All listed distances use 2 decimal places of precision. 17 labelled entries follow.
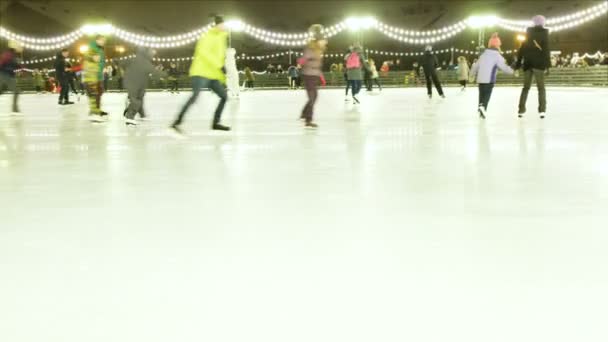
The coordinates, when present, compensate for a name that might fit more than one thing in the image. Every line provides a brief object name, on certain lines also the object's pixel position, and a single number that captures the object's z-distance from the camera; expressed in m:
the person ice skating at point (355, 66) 17.59
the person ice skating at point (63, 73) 18.53
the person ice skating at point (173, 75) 31.37
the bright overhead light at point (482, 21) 33.88
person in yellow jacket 8.77
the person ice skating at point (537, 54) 11.28
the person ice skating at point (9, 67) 14.53
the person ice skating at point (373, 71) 28.02
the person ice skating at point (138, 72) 10.38
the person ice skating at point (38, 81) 33.40
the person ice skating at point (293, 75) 34.53
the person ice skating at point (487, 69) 11.30
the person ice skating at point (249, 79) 33.59
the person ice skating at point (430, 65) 19.62
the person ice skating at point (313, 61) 10.18
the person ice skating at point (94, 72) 11.71
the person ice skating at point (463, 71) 26.98
